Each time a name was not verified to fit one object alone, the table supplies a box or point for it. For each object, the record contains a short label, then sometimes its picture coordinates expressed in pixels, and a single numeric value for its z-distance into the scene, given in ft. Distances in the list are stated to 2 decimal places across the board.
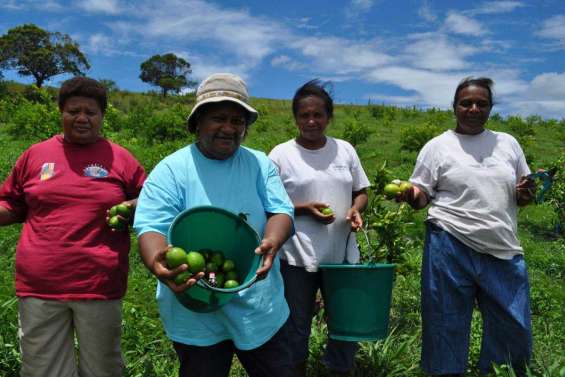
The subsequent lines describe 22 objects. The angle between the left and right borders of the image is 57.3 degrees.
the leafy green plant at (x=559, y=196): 21.27
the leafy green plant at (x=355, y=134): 45.06
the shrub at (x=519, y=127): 55.67
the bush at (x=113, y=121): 34.46
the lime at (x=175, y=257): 5.08
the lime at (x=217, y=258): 5.95
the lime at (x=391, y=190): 8.66
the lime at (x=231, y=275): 5.97
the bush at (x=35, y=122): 31.86
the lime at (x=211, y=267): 5.80
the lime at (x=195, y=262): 5.30
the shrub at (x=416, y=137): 41.98
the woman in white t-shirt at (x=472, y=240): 8.33
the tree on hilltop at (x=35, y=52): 124.98
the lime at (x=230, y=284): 5.75
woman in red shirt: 7.27
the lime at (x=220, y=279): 5.79
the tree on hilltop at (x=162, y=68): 173.47
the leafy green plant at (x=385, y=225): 9.89
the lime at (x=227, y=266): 5.98
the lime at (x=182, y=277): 5.06
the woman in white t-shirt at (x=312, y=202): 8.52
